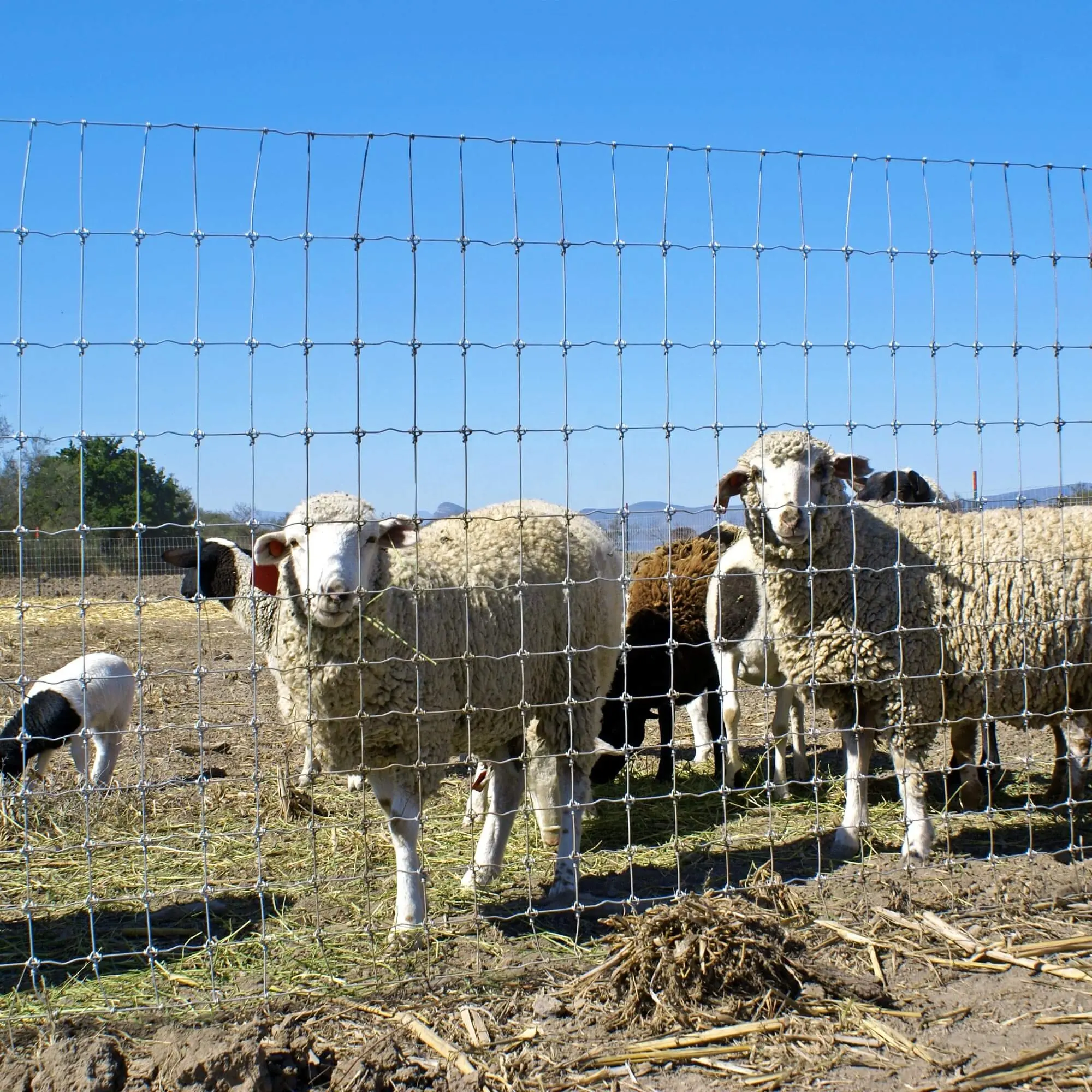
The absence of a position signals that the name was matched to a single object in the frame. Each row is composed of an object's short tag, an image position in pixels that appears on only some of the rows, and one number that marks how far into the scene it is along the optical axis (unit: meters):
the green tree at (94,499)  18.08
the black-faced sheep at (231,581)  7.82
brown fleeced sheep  8.15
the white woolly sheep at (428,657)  4.30
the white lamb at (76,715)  7.01
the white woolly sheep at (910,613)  5.35
